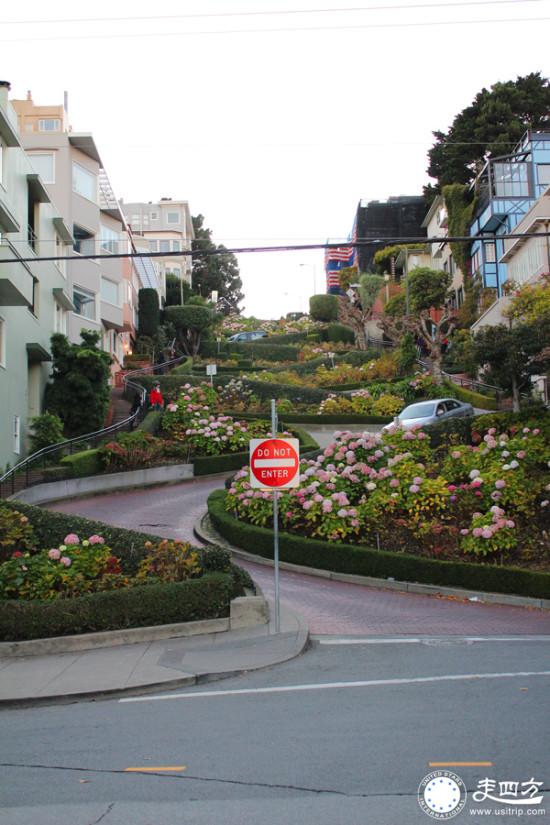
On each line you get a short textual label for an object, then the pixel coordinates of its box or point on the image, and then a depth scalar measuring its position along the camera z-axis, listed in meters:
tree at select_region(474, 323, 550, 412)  26.14
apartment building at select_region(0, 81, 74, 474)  25.64
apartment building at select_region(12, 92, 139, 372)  39.94
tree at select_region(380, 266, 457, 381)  54.16
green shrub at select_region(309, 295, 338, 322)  82.31
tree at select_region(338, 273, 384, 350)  62.66
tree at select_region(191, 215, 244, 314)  108.38
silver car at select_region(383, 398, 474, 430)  30.91
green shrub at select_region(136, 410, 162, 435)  31.83
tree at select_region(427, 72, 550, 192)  63.03
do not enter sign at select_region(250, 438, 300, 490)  12.49
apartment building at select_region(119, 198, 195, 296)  100.44
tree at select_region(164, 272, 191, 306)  87.12
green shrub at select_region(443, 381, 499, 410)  40.52
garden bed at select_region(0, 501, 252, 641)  11.49
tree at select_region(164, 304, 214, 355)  68.19
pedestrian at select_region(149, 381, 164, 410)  35.88
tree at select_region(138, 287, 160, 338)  65.31
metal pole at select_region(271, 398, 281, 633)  11.89
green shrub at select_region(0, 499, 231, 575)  13.07
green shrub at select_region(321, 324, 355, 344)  71.69
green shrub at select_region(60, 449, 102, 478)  26.81
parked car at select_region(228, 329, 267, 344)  76.62
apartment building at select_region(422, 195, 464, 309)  62.84
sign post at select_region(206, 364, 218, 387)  38.39
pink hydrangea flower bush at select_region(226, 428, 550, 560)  16.94
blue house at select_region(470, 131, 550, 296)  53.31
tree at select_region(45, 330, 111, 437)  32.19
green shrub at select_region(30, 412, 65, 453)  29.44
